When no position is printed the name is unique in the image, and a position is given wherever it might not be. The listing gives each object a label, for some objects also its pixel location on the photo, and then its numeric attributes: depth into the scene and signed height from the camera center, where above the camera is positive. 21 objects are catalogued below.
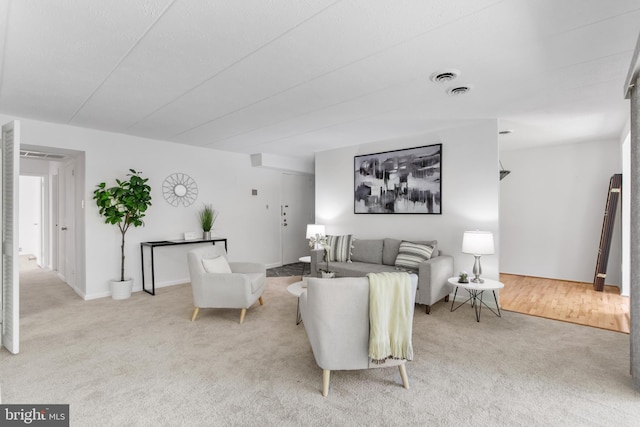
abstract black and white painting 4.56 +0.42
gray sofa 3.71 -0.77
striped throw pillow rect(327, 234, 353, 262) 4.95 -0.60
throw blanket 2.06 -0.69
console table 4.72 -0.55
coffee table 3.36 -0.86
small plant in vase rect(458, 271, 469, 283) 3.64 -0.78
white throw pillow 3.58 -0.65
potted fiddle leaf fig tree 4.32 +0.03
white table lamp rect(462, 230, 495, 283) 3.59 -0.40
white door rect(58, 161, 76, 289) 5.08 -0.28
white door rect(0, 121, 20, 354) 2.65 -0.24
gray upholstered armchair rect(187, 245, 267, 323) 3.41 -0.84
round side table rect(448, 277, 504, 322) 3.51 -0.98
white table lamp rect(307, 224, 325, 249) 5.50 -0.37
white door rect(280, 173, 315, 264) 7.10 -0.11
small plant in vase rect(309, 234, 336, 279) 4.55 -0.48
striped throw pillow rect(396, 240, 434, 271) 4.11 -0.60
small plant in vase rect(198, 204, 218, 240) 5.51 -0.19
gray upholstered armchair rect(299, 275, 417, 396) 2.07 -0.74
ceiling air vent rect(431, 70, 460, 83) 2.56 +1.08
